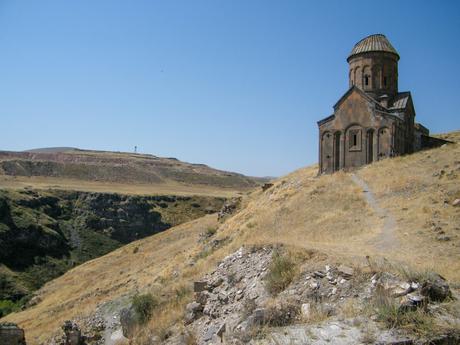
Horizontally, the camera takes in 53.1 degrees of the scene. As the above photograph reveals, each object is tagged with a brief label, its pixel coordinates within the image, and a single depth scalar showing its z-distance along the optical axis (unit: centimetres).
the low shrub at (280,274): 1017
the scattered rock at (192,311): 1075
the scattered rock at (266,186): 3622
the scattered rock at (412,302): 723
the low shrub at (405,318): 680
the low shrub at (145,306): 1268
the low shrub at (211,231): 2913
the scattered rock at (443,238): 1491
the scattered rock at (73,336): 1531
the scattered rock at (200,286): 1209
